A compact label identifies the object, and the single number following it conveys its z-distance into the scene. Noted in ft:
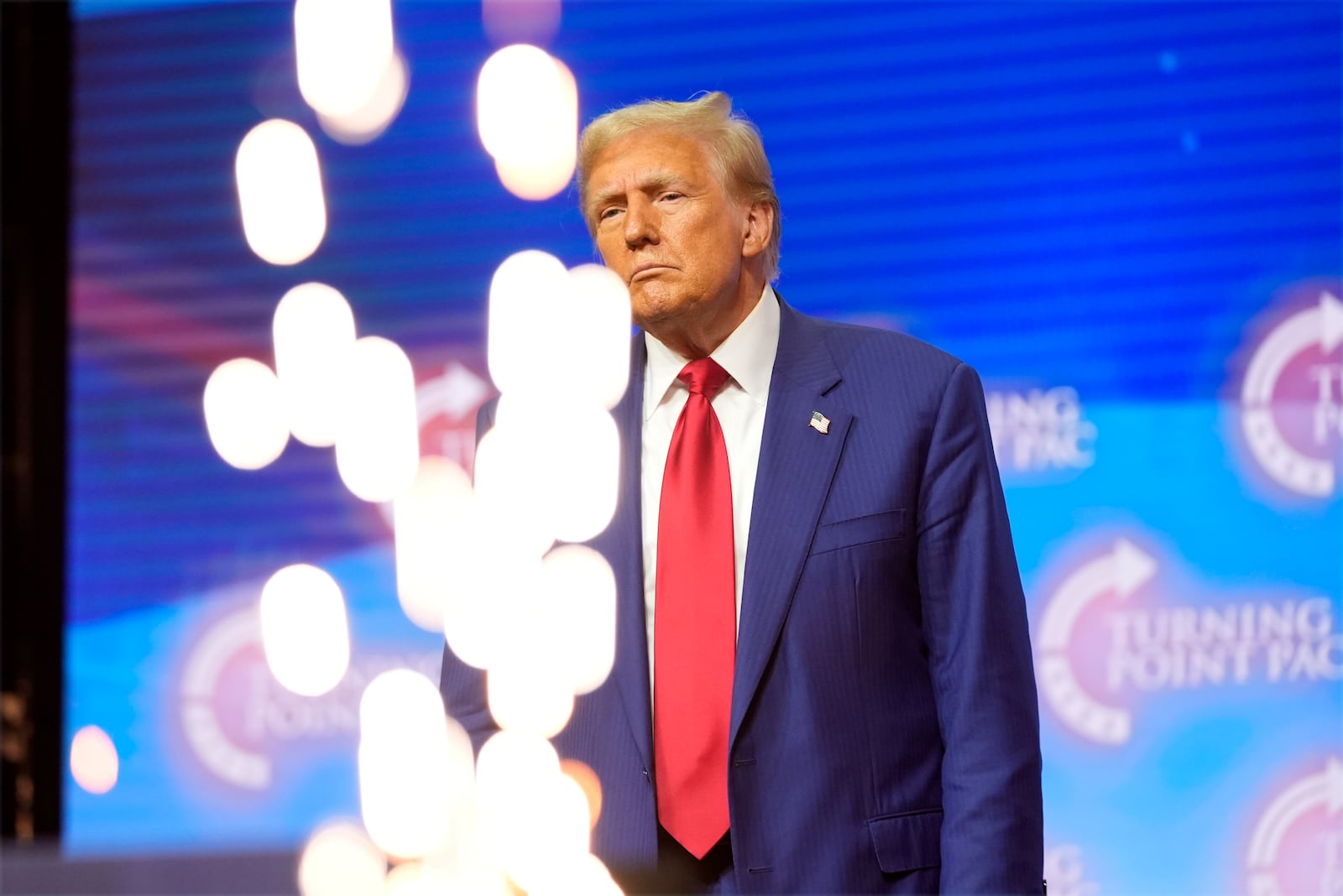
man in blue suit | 29.48
